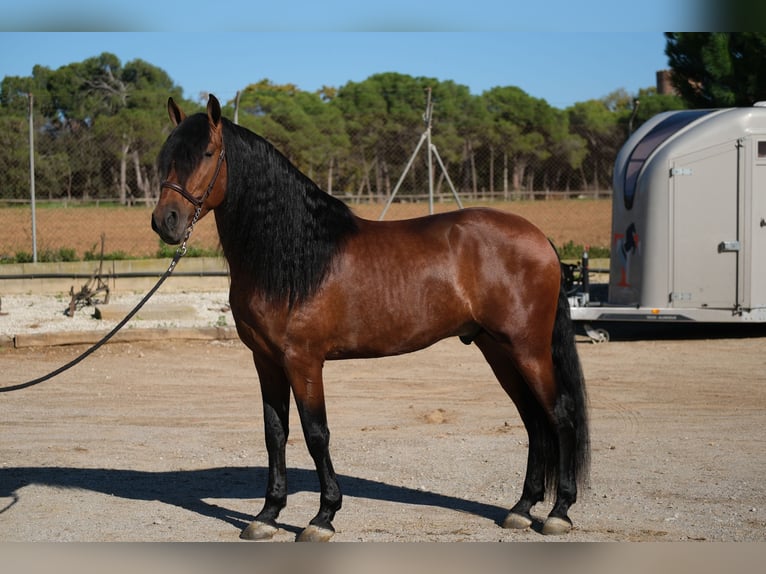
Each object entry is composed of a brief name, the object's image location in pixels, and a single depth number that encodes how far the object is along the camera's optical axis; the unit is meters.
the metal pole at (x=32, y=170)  13.55
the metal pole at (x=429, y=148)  13.33
